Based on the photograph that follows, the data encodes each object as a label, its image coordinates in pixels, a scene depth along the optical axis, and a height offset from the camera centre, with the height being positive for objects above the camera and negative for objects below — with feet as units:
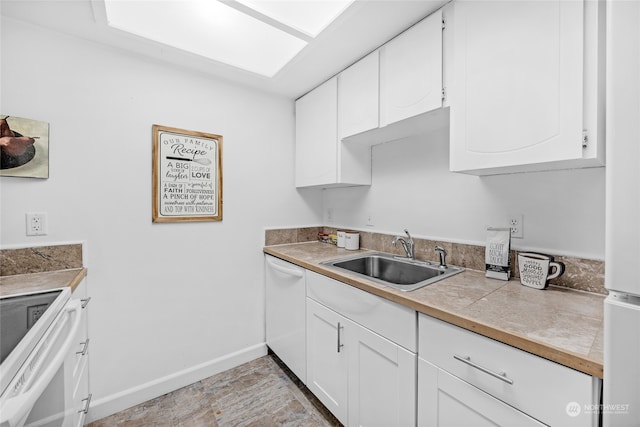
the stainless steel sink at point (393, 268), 5.02 -1.20
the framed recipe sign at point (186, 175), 5.71 +0.81
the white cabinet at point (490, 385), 2.12 -1.65
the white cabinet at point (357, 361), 3.47 -2.36
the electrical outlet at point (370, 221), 6.79 -0.27
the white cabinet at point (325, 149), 6.26 +1.55
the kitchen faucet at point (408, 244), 5.57 -0.72
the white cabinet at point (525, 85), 2.76 +1.51
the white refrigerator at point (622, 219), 1.70 -0.05
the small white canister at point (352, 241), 6.85 -0.80
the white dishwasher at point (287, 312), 5.64 -2.42
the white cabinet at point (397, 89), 4.21 +2.26
